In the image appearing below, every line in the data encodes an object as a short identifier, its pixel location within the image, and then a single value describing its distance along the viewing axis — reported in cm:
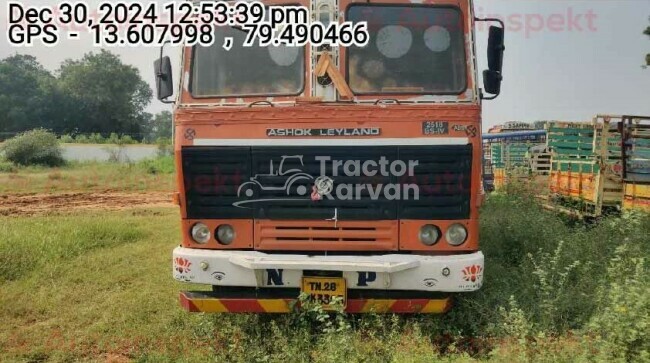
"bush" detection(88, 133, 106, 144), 4031
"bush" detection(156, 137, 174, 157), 3398
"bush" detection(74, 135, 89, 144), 3959
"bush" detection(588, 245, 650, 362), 300
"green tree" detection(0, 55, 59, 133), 4484
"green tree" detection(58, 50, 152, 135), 4972
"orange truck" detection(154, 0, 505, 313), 379
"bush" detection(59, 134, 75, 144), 3726
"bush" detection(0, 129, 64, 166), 2680
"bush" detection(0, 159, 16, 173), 2506
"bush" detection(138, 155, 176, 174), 2575
